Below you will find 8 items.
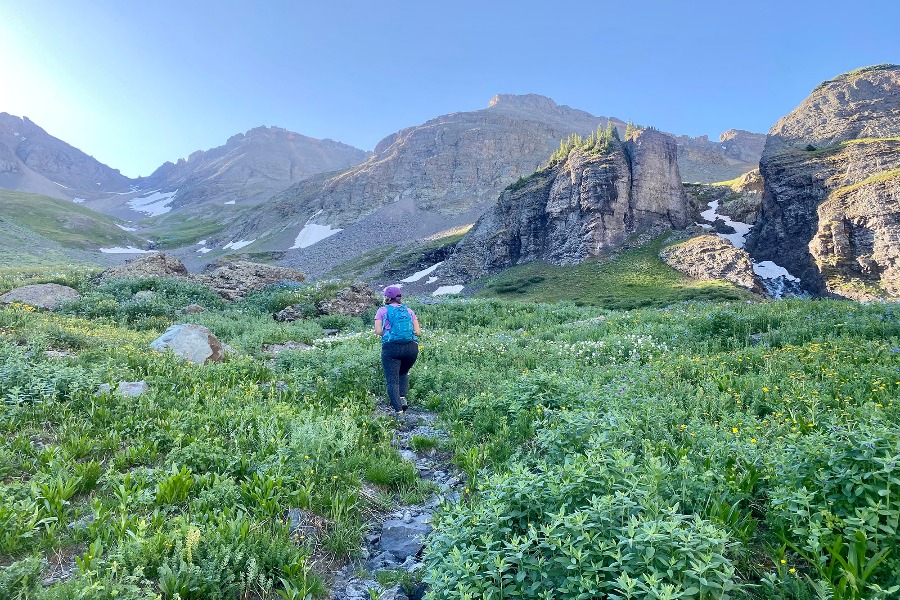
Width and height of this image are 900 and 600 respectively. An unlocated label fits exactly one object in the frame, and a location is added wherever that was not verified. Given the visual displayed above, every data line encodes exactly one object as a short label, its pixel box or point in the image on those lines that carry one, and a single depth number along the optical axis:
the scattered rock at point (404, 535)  4.17
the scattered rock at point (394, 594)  3.50
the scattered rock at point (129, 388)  6.92
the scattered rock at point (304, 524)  4.00
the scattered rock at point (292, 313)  19.45
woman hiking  8.38
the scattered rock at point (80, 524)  3.75
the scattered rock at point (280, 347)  13.14
